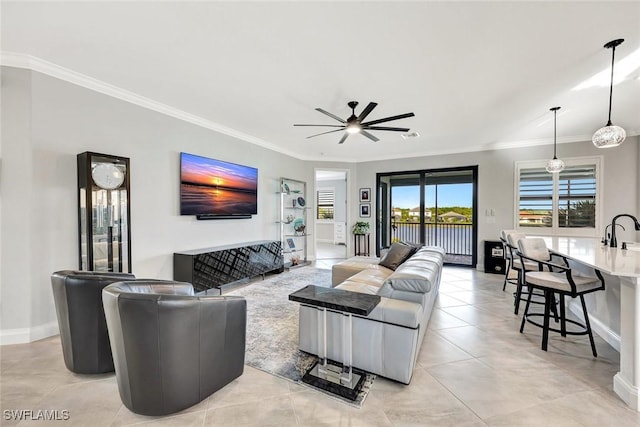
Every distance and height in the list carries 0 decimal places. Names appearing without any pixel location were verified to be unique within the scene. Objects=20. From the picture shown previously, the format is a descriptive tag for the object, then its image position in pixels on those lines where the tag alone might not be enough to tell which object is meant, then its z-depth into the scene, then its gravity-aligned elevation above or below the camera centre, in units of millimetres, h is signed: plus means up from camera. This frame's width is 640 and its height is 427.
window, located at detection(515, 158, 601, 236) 5156 +230
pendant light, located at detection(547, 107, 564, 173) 4277 +697
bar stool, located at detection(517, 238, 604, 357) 2359 -695
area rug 2170 -1297
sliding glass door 6359 -25
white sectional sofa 1952 -922
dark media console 3717 -854
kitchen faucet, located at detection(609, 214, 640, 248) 2971 -374
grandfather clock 2852 -26
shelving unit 6059 -273
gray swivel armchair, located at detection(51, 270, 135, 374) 1991 -833
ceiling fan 3191 +1066
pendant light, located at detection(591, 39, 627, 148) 2601 +715
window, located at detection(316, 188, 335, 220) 10508 +232
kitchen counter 1729 -779
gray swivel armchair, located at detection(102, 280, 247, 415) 1545 -831
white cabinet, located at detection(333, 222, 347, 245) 10162 -918
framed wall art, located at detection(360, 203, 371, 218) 7191 -29
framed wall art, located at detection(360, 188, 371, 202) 7191 +386
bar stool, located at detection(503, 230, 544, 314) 3334 -763
